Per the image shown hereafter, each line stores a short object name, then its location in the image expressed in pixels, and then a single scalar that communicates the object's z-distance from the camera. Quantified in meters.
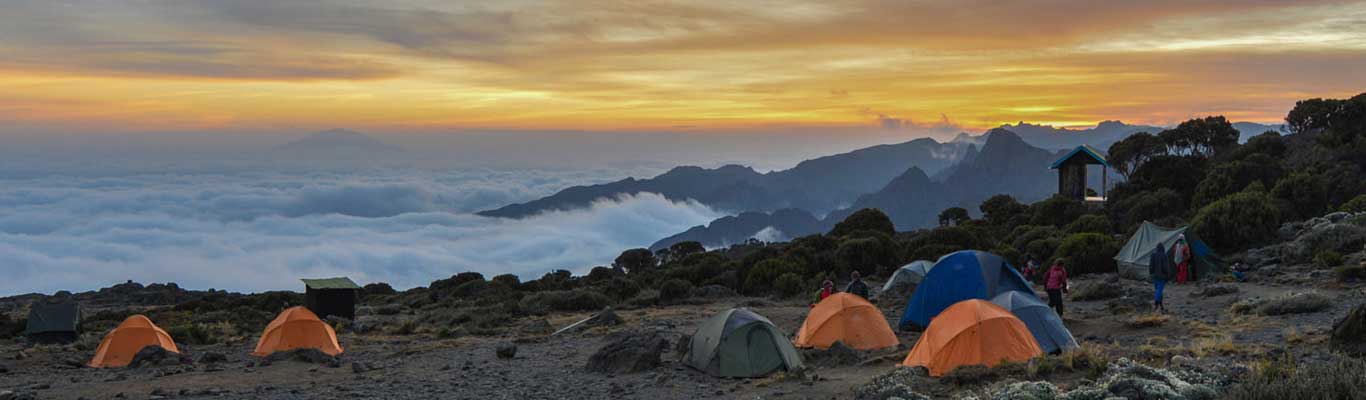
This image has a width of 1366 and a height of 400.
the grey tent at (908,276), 23.67
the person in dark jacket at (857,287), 19.05
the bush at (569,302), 28.47
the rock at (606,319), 22.53
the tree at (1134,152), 47.47
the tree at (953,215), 52.62
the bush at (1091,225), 33.12
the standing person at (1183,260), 22.59
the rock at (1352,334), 10.88
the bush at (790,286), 28.02
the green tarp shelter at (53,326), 23.67
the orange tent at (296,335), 19.36
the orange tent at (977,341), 12.71
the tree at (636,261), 45.03
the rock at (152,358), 18.52
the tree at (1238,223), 26.56
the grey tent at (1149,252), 23.27
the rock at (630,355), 15.50
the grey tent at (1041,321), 13.87
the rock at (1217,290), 19.73
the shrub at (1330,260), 21.58
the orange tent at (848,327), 16.36
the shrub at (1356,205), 28.45
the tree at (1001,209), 44.31
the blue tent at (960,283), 17.73
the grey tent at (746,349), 14.50
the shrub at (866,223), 42.38
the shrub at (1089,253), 26.64
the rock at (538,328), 22.73
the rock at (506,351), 18.08
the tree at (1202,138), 48.91
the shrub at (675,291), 28.91
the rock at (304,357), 18.59
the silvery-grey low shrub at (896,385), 11.02
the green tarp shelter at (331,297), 25.97
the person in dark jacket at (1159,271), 17.73
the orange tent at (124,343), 18.88
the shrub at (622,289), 31.19
